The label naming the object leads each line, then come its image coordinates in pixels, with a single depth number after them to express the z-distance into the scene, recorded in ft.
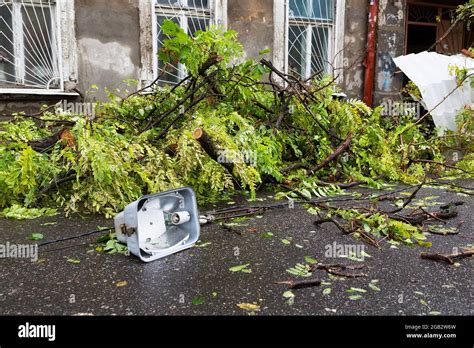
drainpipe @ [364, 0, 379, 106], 26.96
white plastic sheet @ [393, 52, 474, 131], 23.31
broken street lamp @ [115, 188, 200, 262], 8.40
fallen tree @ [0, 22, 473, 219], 11.97
